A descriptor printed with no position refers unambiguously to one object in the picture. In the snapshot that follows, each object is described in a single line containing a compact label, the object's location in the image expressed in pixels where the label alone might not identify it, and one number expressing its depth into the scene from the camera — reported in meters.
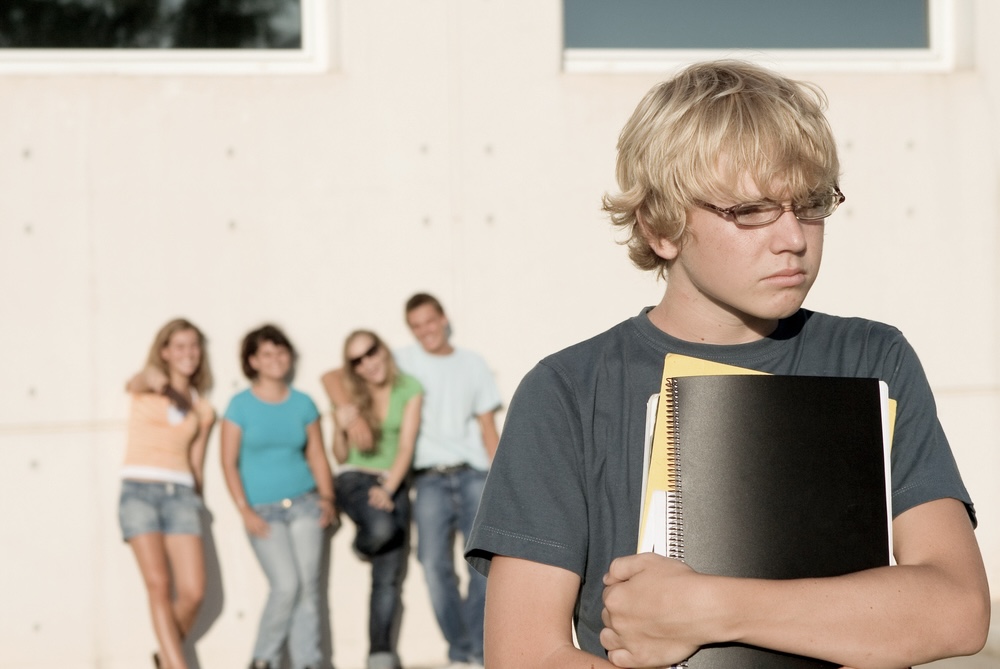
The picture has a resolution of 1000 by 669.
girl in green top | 12.96
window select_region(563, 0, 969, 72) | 14.23
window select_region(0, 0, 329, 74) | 13.41
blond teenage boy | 2.66
